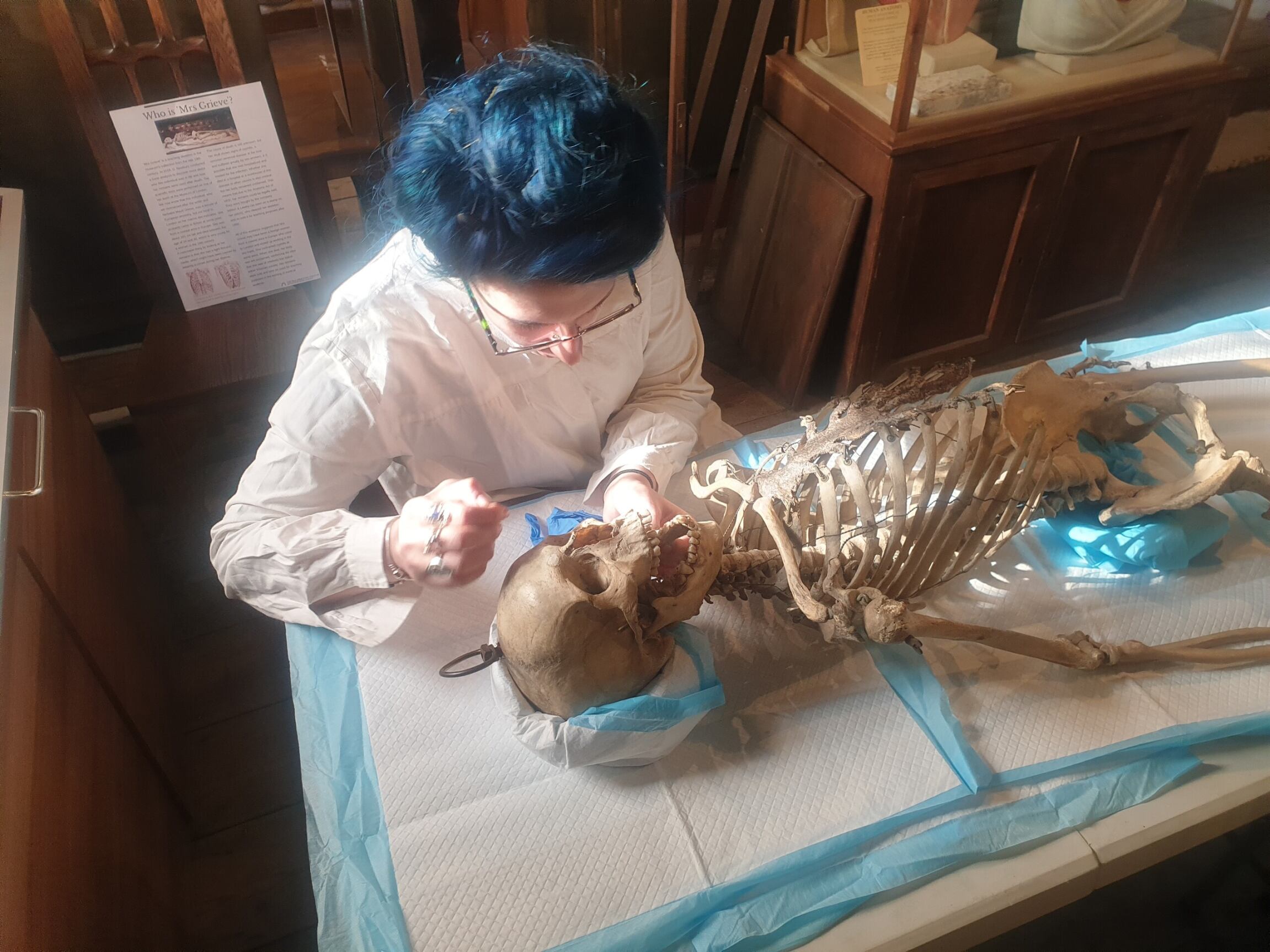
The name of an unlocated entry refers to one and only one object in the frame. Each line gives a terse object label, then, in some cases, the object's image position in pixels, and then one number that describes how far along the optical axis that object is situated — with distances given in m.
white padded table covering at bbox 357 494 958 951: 1.00
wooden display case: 1.96
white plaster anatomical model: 1.95
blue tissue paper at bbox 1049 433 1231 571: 1.30
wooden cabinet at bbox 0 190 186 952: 0.99
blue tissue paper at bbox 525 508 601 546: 1.32
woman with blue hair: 0.89
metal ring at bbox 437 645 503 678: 1.05
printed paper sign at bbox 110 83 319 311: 1.61
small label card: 1.81
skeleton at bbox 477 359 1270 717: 0.99
